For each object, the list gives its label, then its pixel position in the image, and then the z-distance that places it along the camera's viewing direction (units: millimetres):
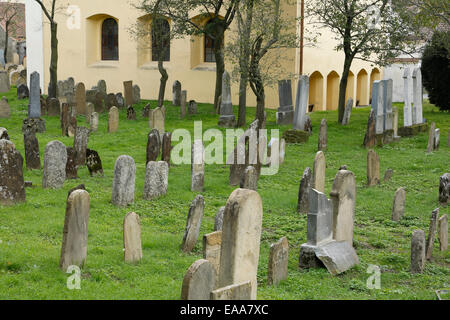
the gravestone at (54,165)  10625
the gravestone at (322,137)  16016
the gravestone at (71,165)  11500
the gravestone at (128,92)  23266
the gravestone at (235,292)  4957
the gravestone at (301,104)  17312
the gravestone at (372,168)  12188
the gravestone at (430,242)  7992
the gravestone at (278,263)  6887
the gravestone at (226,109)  19500
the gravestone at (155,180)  10648
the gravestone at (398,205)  9984
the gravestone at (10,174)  9336
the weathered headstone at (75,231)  6887
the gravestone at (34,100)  18172
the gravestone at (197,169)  11547
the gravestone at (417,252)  7488
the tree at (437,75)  23812
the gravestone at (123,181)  10039
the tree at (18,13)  41600
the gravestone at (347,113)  20875
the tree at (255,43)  18594
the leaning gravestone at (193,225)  7953
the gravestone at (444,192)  10734
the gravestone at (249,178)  10297
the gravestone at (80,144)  12844
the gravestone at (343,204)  7715
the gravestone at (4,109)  18656
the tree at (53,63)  21031
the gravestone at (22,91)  23422
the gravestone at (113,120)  17367
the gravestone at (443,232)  8309
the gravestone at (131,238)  7277
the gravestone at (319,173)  10367
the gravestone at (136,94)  24188
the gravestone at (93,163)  11953
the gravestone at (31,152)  12086
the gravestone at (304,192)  10320
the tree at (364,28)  19594
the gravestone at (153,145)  13172
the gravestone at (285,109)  20172
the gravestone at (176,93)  23609
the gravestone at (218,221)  7941
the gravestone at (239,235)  5293
